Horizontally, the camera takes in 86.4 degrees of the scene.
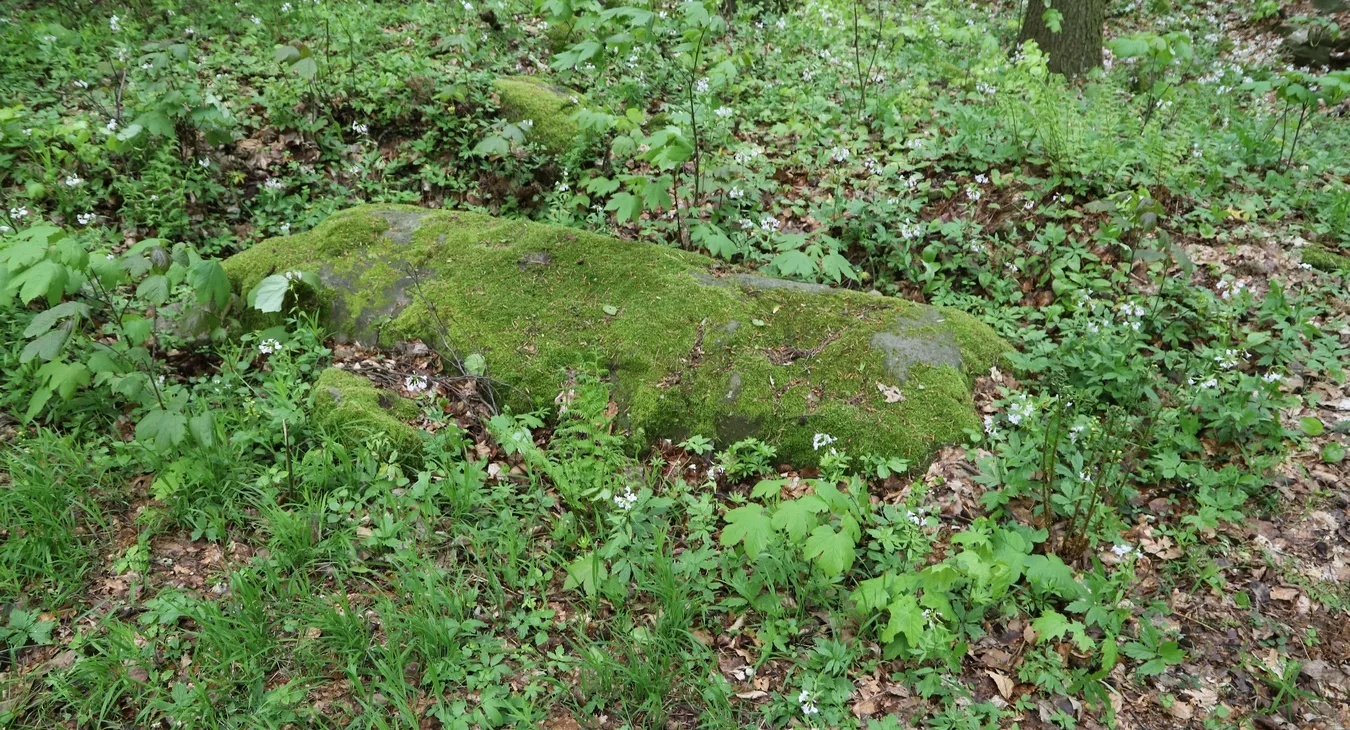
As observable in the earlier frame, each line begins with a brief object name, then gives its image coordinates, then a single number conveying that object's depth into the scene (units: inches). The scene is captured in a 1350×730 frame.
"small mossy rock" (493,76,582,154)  244.1
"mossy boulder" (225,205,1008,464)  148.0
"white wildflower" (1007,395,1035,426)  134.9
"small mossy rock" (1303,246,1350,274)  184.9
